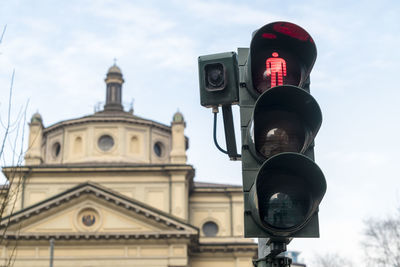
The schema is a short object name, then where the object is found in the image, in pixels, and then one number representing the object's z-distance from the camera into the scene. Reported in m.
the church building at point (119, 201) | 44.47
